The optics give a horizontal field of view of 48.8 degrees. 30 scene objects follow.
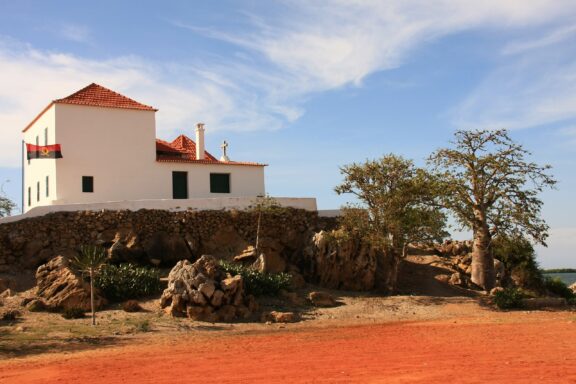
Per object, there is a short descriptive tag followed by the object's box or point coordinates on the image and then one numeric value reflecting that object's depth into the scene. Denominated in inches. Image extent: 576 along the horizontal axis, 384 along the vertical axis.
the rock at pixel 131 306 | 928.9
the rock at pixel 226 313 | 911.7
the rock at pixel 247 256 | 1160.8
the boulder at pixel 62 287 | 932.0
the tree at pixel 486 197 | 1138.7
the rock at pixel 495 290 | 1136.2
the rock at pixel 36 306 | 927.0
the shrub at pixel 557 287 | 1411.2
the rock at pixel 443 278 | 1264.8
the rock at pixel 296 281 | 1109.7
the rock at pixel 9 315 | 872.3
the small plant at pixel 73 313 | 890.7
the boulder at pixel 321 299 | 1032.8
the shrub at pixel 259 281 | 1027.3
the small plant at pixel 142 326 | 824.9
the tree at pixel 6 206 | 1827.3
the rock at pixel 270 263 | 1112.2
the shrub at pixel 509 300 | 1069.1
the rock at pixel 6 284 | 1032.7
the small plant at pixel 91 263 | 864.3
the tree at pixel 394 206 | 1146.7
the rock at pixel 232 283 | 941.8
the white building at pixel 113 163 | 1282.0
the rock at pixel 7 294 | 994.1
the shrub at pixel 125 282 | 986.7
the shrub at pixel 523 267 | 1357.0
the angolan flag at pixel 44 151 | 1263.5
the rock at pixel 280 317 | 924.0
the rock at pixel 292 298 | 1035.0
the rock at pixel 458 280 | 1248.8
